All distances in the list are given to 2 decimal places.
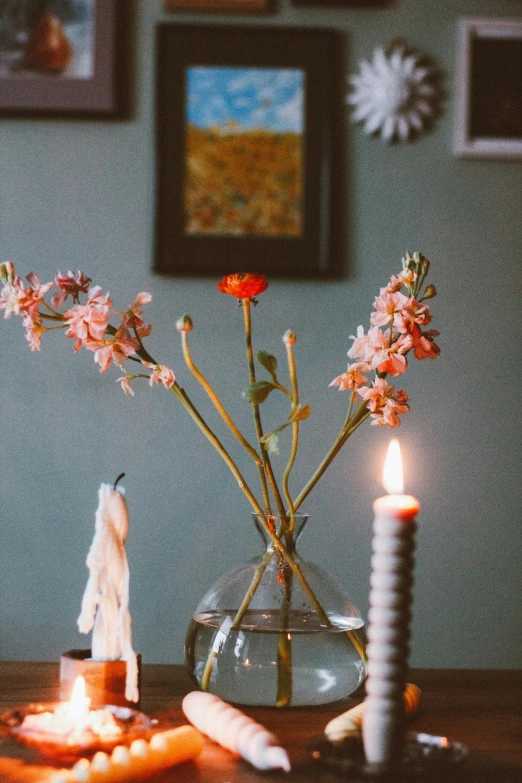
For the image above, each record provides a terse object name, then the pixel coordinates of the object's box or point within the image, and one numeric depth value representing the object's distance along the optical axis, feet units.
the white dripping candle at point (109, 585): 2.82
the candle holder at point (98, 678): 2.72
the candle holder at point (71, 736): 2.37
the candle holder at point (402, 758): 2.10
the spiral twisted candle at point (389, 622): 2.03
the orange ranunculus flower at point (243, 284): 2.86
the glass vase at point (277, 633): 2.81
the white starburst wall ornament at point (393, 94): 4.55
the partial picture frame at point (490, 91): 4.61
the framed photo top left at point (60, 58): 4.55
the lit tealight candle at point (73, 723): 2.38
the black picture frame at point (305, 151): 4.57
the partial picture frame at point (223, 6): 4.57
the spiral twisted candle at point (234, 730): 2.30
